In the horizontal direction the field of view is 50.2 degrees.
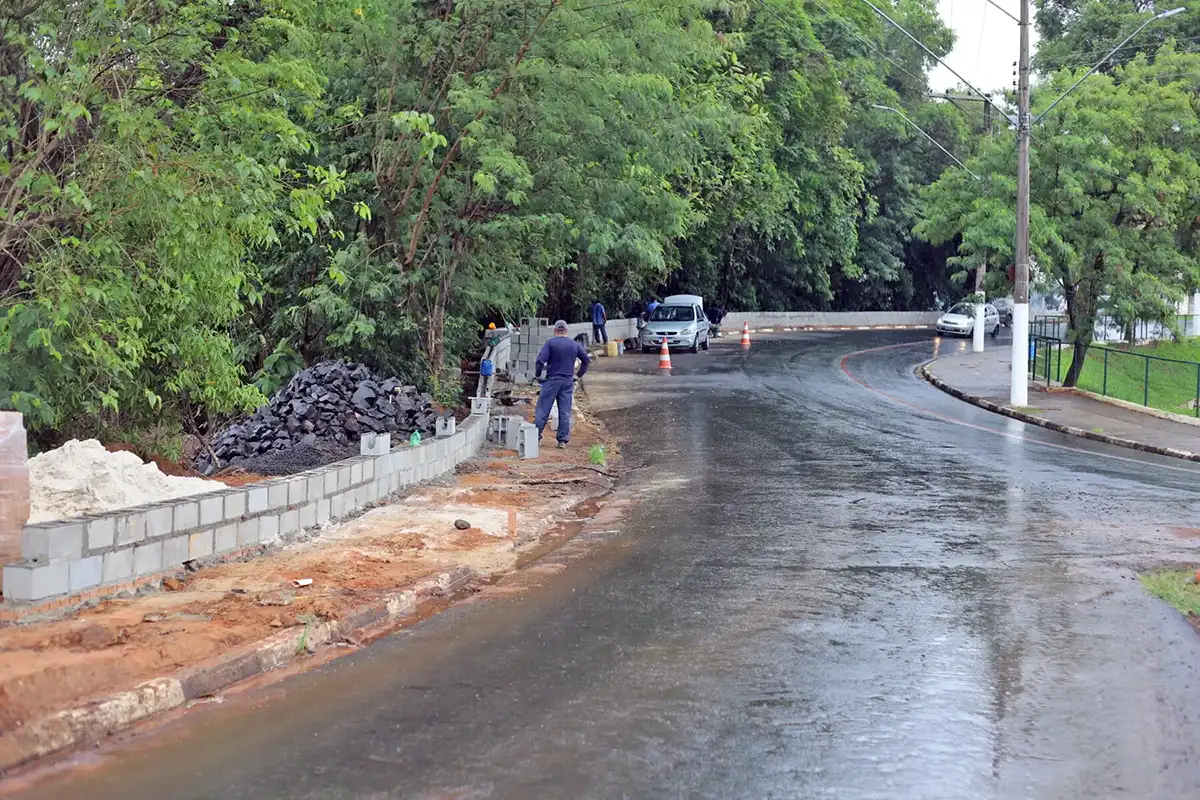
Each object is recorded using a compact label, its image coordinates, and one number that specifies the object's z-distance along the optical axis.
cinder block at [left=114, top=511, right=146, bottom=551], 8.88
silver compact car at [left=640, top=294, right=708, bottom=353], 40.41
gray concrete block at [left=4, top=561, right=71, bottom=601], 8.05
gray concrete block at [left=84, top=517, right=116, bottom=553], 8.56
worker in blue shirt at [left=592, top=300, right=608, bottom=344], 42.34
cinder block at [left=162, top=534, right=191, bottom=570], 9.40
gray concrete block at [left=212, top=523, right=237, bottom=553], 10.05
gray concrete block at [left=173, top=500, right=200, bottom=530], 9.58
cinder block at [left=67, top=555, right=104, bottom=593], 8.41
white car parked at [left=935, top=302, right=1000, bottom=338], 54.41
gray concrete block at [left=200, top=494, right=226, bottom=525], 9.90
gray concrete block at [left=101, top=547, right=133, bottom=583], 8.75
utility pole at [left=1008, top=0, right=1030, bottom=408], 26.61
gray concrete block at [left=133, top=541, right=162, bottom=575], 9.08
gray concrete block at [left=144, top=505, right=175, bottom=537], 9.21
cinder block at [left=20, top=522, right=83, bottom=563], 8.19
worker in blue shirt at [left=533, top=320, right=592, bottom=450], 18.94
